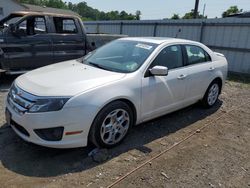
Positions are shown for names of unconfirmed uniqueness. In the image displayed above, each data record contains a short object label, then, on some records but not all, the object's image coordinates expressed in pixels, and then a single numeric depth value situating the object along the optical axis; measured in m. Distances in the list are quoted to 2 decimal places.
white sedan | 2.31
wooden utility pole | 14.65
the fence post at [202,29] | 8.55
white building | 25.90
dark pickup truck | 4.87
